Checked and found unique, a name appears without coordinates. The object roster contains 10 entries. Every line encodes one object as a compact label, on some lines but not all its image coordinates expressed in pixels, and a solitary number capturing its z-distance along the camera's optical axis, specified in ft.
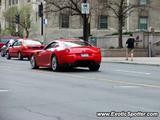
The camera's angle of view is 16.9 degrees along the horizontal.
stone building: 219.82
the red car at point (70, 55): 73.97
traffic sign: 127.85
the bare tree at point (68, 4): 159.32
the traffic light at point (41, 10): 156.35
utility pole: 139.40
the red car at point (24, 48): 113.50
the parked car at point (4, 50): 132.74
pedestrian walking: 113.80
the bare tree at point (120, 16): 142.76
